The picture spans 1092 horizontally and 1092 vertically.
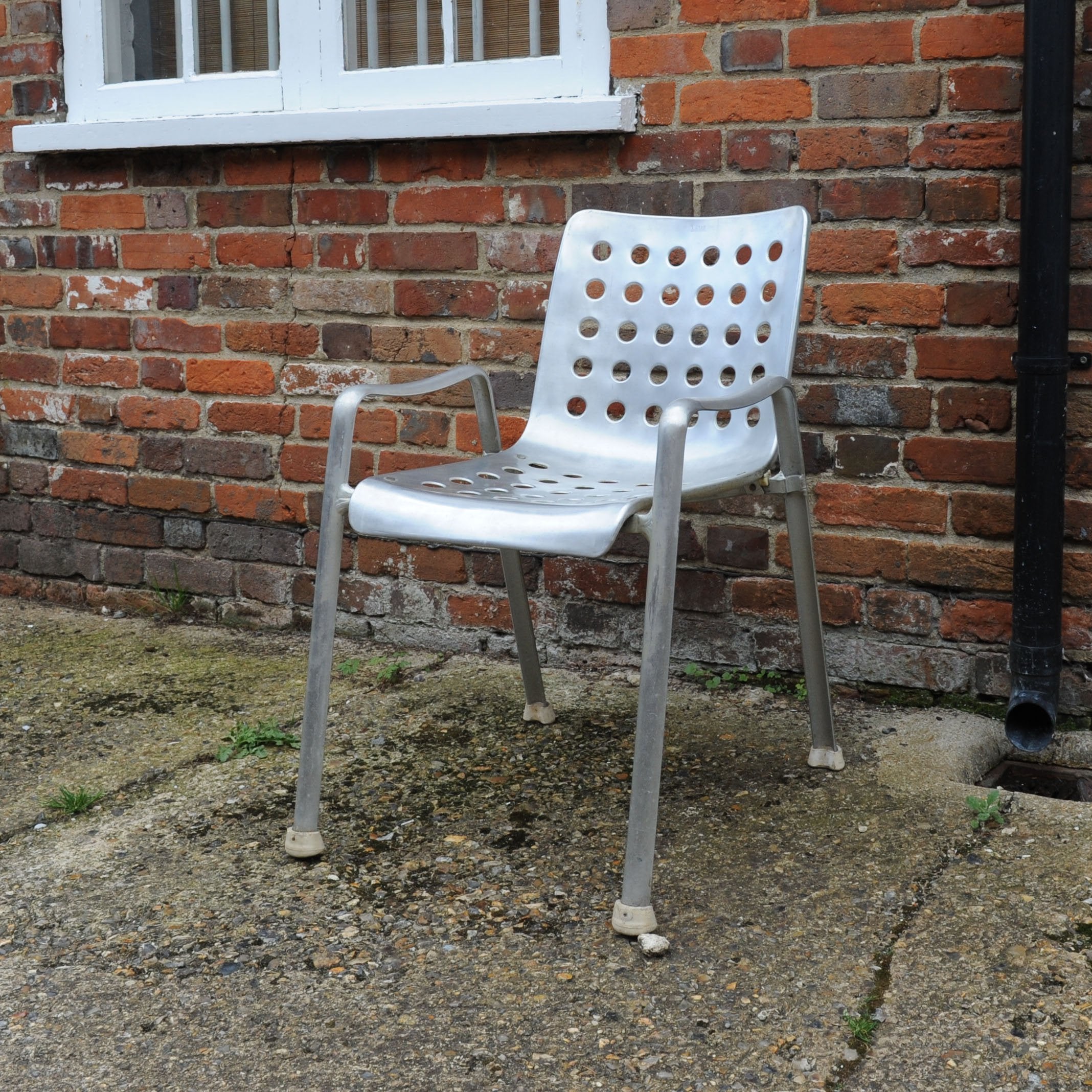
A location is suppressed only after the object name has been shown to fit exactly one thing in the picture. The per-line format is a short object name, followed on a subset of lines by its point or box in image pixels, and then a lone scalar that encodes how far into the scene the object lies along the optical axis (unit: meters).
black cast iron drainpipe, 2.21
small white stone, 1.69
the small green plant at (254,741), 2.43
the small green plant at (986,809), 2.07
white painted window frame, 2.71
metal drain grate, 2.45
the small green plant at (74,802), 2.17
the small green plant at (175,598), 3.32
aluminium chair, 1.74
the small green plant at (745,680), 2.71
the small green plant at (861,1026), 1.50
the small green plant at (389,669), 2.84
